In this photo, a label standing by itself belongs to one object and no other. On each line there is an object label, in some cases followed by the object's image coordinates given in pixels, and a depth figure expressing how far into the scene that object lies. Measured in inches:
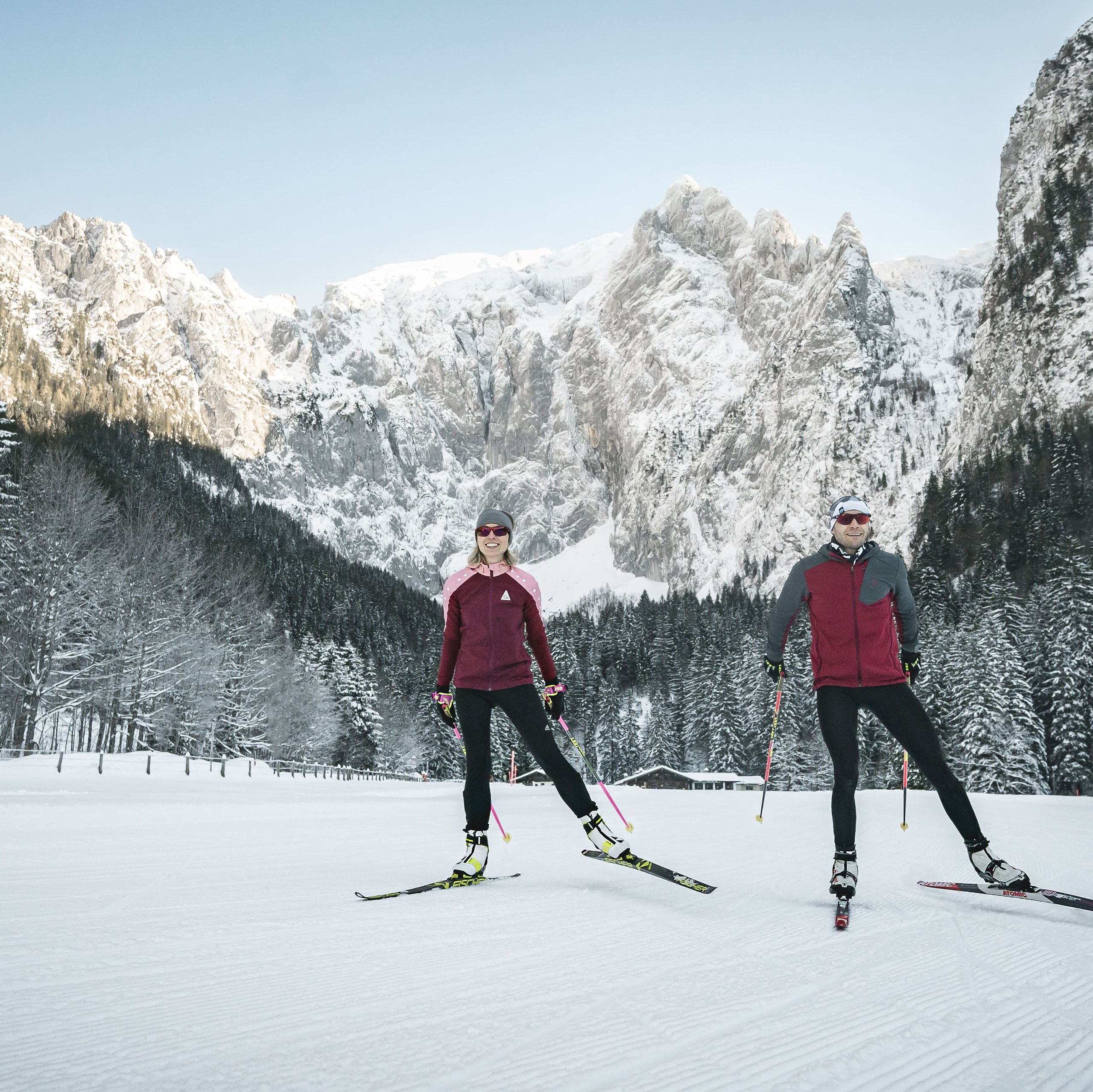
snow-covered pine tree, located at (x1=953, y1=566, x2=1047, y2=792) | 1247.5
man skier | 171.5
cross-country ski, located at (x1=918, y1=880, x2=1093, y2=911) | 150.0
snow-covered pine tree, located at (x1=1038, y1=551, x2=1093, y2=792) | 1299.2
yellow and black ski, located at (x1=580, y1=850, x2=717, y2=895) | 161.2
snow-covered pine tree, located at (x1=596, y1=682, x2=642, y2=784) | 2928.2
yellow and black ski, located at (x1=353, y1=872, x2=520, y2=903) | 158.9
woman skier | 181.5
